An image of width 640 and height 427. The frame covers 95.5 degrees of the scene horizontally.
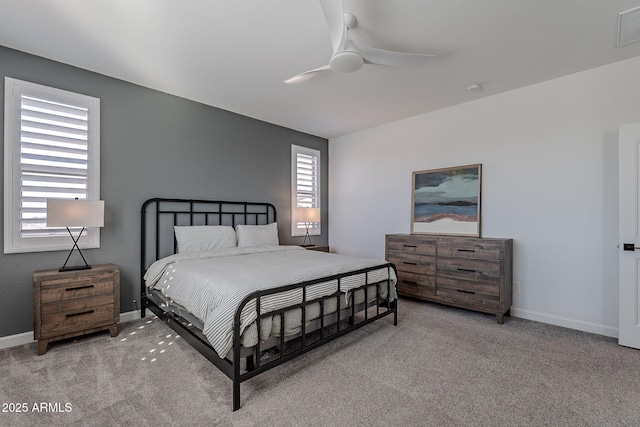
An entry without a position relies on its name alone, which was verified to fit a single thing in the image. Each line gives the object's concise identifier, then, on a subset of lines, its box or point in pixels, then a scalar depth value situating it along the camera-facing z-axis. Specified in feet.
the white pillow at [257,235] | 13.29
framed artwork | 12.81
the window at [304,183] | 17.07
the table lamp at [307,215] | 16.29
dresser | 10.86
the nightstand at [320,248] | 16.20
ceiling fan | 6.39
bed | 6.28
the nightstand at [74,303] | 8.24
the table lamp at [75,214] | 8.61
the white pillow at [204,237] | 11.58
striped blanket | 6.25
